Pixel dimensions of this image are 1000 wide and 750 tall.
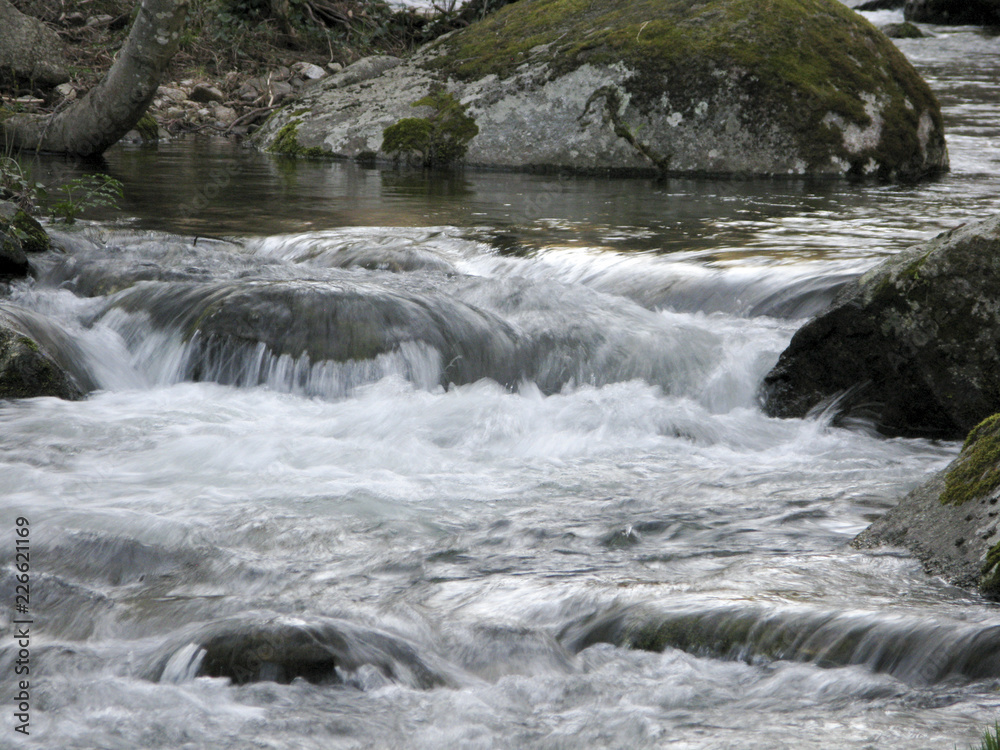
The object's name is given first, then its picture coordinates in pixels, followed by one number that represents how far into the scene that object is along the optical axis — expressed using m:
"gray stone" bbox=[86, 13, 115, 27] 32.19
